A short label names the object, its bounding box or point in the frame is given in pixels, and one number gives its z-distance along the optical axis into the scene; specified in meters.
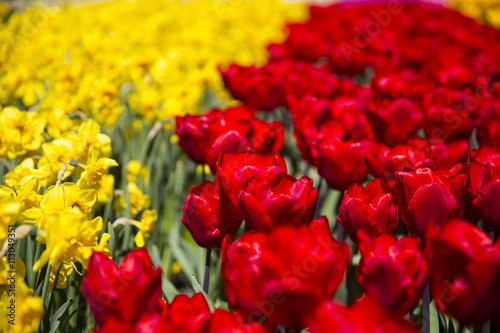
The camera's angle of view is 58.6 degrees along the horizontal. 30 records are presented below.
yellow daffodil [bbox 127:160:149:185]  1.58
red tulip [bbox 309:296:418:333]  0.55
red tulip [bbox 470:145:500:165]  1.17
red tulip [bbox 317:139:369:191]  1.22
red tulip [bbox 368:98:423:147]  1.51
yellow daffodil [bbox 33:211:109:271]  0.84
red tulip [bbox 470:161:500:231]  0.91
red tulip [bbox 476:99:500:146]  1.41
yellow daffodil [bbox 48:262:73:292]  1.00
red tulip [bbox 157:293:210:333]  0.64
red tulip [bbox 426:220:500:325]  0.64
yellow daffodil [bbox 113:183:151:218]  1.34
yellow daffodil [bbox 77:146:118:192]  1.12
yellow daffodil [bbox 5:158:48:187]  1.11
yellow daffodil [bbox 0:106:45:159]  1.26
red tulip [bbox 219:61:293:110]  2.06
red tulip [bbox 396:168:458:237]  0.89
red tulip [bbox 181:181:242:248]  0.98
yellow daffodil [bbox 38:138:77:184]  1.17
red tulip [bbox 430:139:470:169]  1.22
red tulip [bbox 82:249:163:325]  0.70
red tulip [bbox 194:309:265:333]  0.64
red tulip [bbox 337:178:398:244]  0.91
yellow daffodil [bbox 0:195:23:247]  0.77
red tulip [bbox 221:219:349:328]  0.63
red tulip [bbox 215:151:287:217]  0.96
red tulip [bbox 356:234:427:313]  0.73
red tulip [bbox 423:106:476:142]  1.49
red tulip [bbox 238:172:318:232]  0.88
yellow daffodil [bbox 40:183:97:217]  0.95
